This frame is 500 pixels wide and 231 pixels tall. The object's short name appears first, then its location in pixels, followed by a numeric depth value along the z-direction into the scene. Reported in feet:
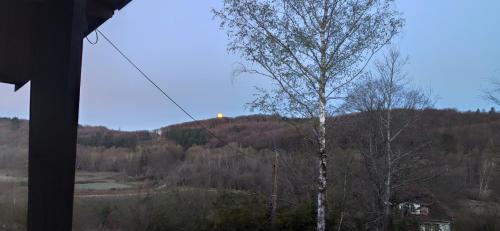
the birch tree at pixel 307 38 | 60.08
